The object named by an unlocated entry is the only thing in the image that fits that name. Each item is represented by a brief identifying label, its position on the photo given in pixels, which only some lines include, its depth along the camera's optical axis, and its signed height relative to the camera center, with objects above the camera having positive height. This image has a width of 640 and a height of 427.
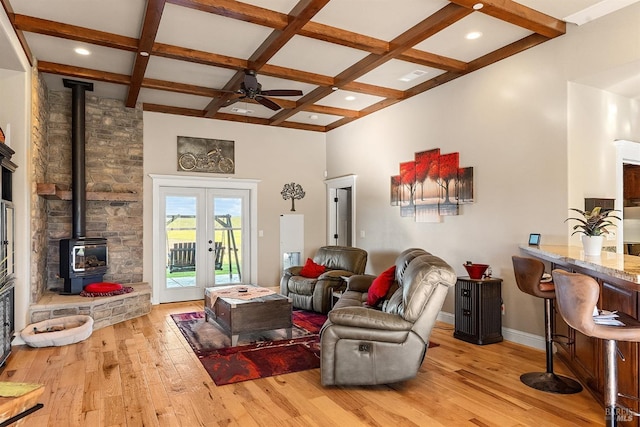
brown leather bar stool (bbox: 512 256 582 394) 3.21 -0.82
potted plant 3.04 -0.15
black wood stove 5.58 -0.12
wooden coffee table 4.31 -1.06
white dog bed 4.28 -1.25
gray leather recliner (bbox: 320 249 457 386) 3.18 -0.97
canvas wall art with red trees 5.07 +0.39
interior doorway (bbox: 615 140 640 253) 4.37 +0.60
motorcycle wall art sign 6.98 +1.09
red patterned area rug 3.62 -1.37
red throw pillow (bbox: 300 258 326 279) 6.27 -0.84
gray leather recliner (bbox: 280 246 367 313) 5.74 -0.93
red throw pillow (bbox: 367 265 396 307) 4.11 -0.72
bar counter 2.32 -0.58
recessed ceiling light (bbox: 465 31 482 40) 4.12 +1.84
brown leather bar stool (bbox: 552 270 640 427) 2.04 -0.57
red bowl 4.46 -0.61
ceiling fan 4.73 +1.48
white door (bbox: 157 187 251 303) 6.86 -0.39
